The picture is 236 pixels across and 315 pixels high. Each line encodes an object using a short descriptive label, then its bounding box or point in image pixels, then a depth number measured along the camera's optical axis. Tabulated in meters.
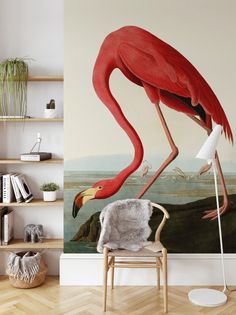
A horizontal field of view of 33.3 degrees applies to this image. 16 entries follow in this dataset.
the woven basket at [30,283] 3.38
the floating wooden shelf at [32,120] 3.50
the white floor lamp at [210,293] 3.12
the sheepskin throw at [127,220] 3.23
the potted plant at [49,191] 3.58
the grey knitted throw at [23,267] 3.37
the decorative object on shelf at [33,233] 3.61
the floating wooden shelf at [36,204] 3.50
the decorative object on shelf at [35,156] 3.48
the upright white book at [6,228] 3.55
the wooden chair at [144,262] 3.00
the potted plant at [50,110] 3.55
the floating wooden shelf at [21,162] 3.49
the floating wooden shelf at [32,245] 3.52
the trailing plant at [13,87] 3.47
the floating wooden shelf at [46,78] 3.50
